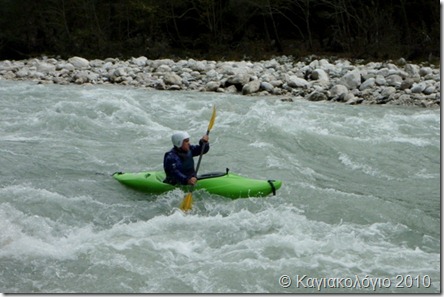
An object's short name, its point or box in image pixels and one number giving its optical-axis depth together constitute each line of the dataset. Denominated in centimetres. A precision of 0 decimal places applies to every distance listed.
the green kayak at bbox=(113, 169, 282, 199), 1281
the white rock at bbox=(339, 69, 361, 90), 2725
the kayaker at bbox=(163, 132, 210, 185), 1300
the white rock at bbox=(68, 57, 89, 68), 3666
